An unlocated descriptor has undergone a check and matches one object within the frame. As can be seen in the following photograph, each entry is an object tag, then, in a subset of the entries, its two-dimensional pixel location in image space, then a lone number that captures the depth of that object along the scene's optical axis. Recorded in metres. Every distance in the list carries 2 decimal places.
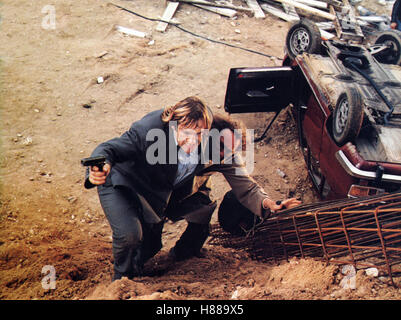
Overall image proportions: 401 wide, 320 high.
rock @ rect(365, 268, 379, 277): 2.55
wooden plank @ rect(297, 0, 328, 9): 9.70
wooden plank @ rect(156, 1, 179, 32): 7.98
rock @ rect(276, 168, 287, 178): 5.26
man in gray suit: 2.77
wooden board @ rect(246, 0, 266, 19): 9.09
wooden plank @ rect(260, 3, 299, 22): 9.18
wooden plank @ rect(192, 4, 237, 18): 8.87
